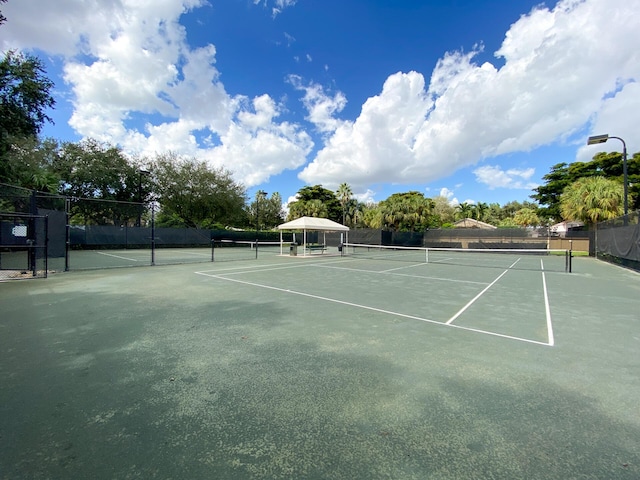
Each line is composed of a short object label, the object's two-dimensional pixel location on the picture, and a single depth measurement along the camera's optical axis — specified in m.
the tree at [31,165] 14.45
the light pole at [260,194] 55.76
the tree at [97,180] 26.48
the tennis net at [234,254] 18.97
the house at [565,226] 37.34
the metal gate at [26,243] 10.02
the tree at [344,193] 55.72
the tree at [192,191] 34.38
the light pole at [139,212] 24.82
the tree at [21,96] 12.94
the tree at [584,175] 34.88
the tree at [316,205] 49.38
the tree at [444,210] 70.50
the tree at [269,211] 58.59
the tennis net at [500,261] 16.35
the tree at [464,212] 72.94
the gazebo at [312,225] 20.62
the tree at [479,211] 73.88
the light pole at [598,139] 13.66
